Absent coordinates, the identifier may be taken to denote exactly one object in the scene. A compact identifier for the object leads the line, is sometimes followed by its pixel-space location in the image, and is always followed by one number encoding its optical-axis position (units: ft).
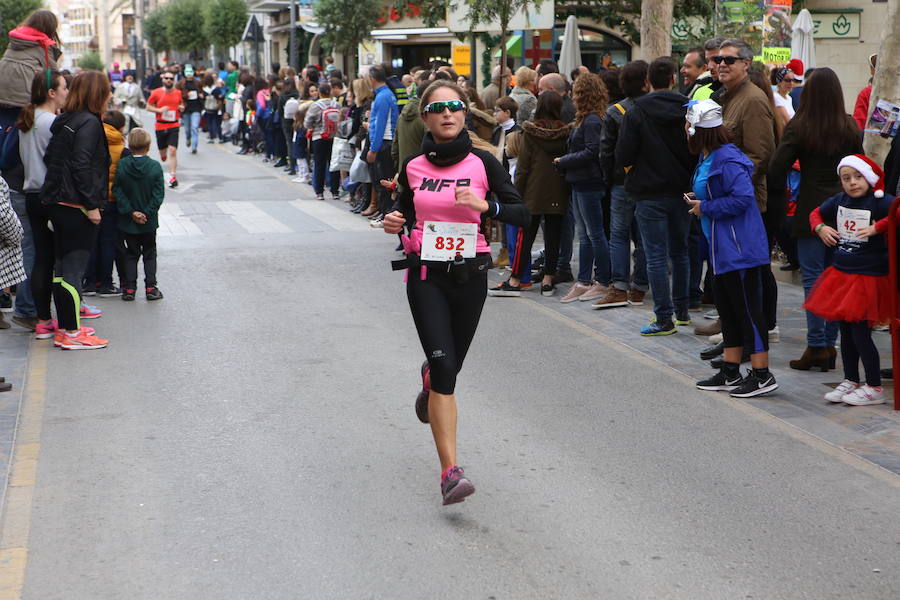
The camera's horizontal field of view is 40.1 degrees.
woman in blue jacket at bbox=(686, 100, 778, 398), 25.27
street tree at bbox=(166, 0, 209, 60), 215.92
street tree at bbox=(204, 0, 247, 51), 184.44
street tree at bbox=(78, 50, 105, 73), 252.01
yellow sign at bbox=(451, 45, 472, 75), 67.92
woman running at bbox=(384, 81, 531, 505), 18.54
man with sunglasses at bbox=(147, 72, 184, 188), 74.49
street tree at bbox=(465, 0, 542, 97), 55.88
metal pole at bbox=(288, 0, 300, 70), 127.81
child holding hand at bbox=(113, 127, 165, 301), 36.42
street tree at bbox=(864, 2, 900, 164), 31.19
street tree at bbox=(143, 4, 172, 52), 256.32
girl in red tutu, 24.23
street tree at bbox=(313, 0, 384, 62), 118.42
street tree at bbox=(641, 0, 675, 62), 47.93
